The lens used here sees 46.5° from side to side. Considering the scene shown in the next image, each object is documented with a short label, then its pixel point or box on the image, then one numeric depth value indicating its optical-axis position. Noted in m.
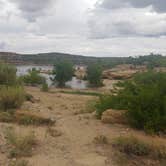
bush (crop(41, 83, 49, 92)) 21.16
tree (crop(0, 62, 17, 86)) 13.94
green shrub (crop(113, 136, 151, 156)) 4.55
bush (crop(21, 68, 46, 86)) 27.87
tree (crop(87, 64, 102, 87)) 32.64
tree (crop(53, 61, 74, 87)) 31.54
